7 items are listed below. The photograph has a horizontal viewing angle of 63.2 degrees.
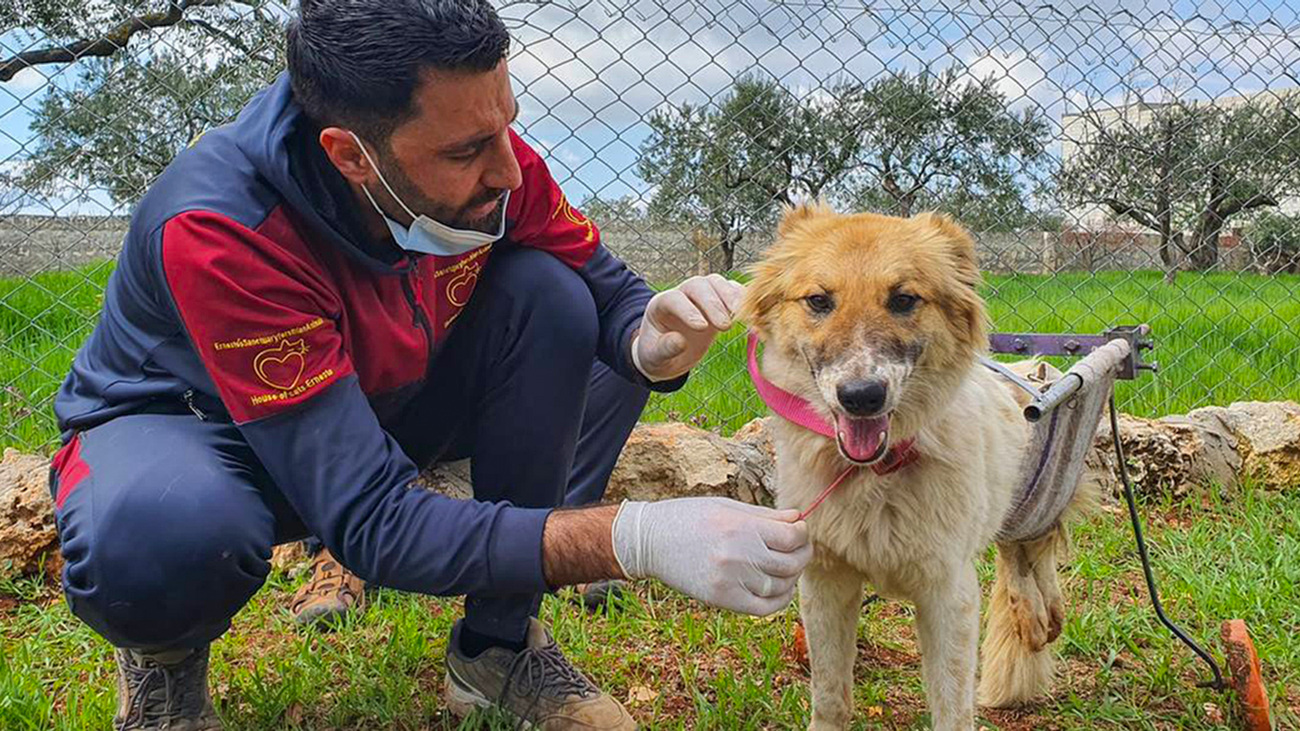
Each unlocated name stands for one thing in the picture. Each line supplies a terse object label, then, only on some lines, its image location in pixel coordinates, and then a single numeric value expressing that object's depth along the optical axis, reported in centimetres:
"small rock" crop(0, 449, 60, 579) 306
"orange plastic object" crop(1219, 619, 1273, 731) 238
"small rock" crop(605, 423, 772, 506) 347
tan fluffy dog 217
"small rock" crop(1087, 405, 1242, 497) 405
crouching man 178
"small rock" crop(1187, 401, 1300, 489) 416
